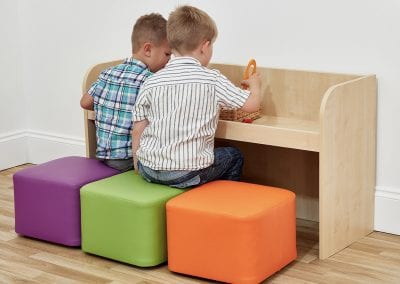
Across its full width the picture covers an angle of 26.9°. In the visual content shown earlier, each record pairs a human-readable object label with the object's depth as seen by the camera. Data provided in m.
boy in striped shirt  2.98
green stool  2.92
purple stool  3.15
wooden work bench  2.99
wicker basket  3.22
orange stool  2.75
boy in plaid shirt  3.25
